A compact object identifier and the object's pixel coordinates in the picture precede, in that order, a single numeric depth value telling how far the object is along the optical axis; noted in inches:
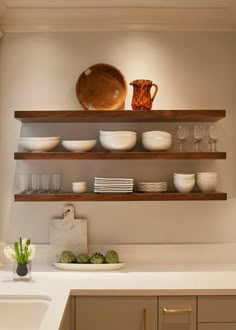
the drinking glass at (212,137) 98.4
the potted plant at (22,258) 87.8
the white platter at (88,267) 95.8
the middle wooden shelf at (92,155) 93.7
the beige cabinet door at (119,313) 80.3
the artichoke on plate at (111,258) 97.1
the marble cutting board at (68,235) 102.0
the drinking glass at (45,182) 99.6
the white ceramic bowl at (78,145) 94.6
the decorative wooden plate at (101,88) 100.7
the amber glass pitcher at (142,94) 95.7
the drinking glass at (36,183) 99.6
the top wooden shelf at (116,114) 93.4
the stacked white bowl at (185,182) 95.6
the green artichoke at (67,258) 97.4
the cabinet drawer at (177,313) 80.1
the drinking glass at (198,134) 99.3
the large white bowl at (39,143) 94.8
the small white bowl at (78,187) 96.0
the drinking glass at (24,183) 99.5
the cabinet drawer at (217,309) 80.5
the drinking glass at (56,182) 99.4
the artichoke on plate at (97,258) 96.7
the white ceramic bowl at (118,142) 93.6
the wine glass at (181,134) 98.5
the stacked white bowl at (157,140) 95.0
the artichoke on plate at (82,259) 97.3
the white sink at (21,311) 76.5
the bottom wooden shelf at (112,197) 93.8
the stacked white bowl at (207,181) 96.3
